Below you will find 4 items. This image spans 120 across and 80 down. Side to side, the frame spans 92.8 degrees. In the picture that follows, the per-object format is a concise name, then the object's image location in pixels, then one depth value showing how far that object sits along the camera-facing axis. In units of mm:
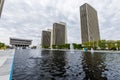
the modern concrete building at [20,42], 107837
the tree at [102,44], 43809
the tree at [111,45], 40826
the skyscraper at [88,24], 98153
